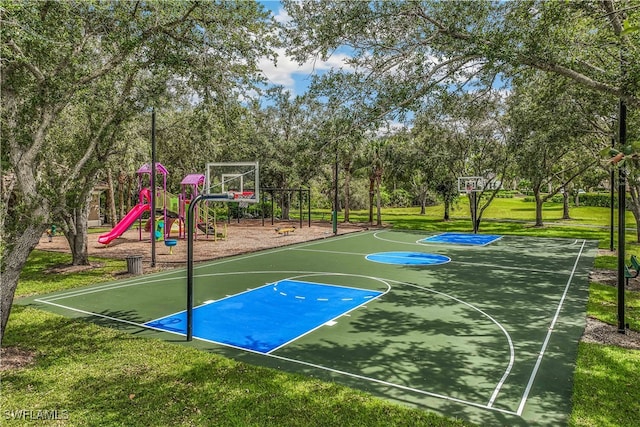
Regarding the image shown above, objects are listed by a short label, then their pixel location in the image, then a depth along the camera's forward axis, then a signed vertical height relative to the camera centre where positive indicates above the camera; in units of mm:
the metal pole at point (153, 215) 14209 -357
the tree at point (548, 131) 15233 +3399
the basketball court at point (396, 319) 6168 -2549
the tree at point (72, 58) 7281 +2855
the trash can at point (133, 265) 13859 -1997
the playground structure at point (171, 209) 20094 -252
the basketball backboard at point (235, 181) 11532 +963
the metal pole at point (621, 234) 7945 -591
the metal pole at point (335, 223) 26075 -1194
